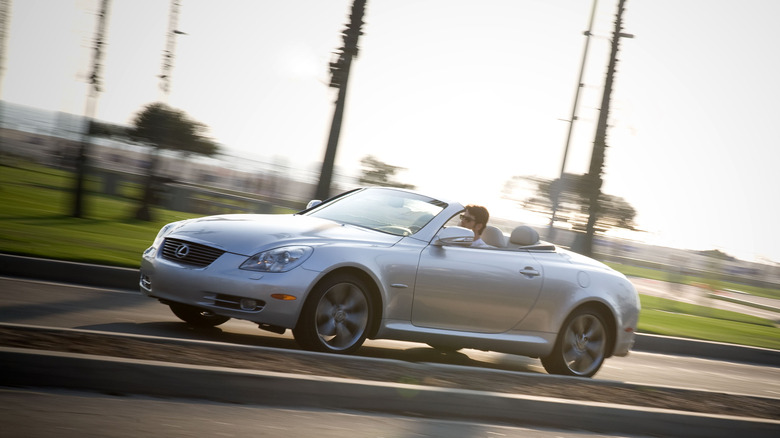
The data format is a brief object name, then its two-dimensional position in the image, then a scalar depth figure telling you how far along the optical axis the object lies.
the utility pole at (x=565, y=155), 23.19
